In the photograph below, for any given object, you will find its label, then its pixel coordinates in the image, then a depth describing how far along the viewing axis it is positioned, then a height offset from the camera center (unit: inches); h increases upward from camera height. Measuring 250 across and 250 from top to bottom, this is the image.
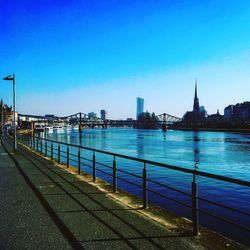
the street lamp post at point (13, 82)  780.2 +134.3
